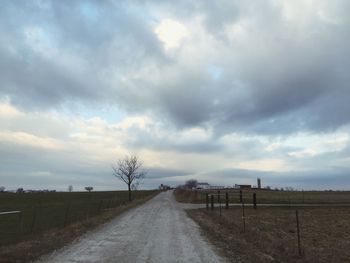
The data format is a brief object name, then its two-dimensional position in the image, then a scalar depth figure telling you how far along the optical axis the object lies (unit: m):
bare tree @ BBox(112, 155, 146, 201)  64.28
